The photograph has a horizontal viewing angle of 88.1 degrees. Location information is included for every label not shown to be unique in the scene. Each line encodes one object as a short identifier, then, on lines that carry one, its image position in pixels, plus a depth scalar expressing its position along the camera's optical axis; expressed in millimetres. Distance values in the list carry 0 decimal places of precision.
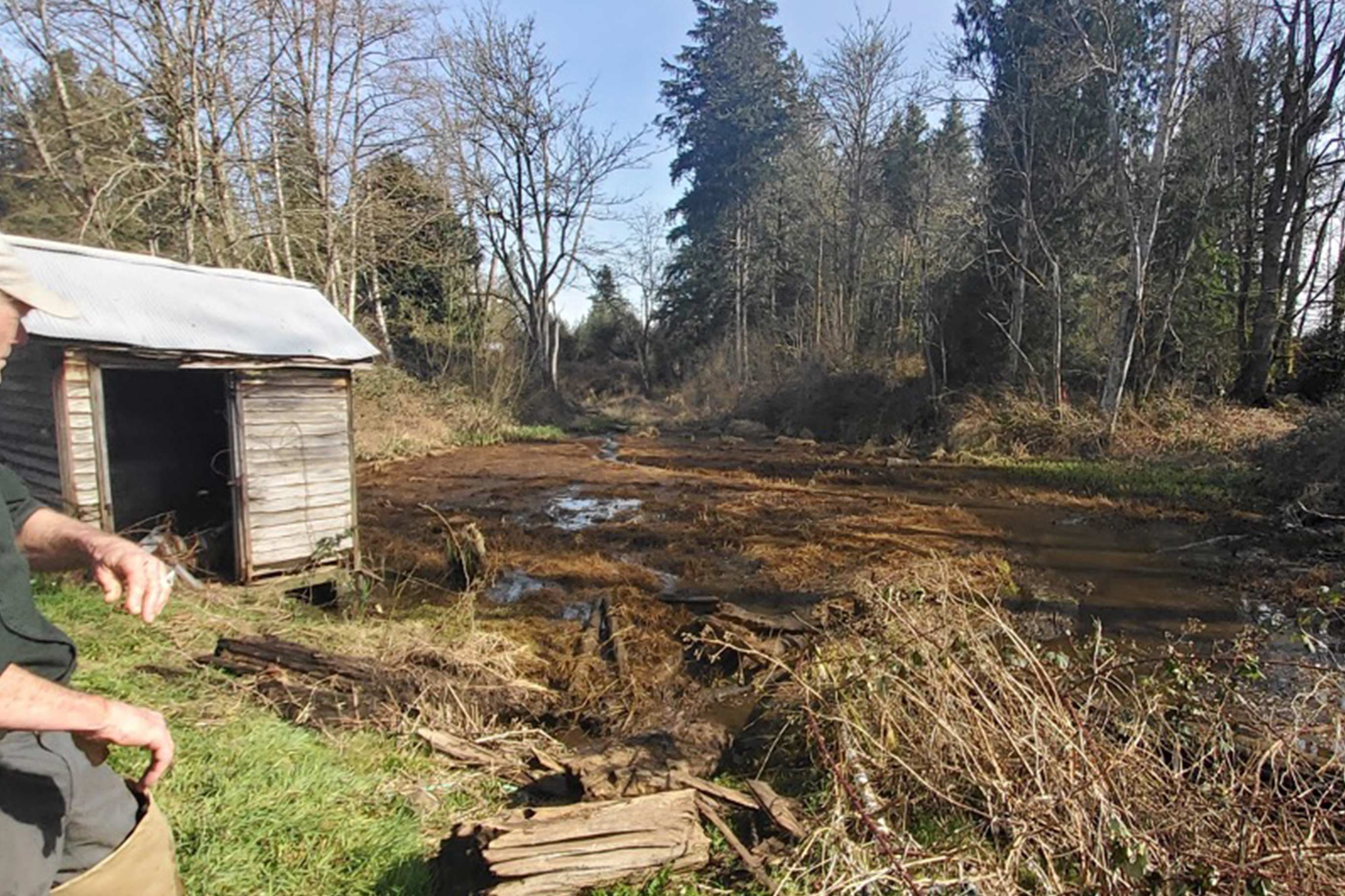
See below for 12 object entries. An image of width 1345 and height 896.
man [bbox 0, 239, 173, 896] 1445
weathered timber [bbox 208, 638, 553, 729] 4406
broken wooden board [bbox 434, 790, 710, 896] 2732
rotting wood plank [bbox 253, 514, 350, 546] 6977
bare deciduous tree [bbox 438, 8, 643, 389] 25906
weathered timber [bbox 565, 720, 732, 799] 3664
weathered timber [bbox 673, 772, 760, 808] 3639
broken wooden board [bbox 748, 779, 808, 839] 3349
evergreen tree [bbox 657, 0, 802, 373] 31875
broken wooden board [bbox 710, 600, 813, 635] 6758
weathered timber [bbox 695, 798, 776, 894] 3020
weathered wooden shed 5910
